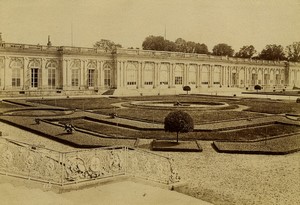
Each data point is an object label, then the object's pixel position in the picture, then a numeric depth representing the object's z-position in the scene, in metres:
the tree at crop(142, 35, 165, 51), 71.69
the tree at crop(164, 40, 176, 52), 72.82
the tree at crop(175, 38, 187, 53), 77.75
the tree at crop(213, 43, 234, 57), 81.50
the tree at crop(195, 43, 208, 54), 80.44
